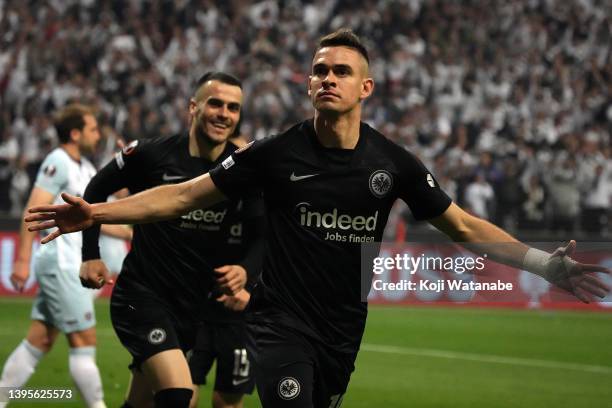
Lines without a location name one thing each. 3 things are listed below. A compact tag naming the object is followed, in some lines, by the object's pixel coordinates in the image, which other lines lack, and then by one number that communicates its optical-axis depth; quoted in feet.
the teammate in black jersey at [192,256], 42.80
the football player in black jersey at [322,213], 33.42
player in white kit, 51.96
